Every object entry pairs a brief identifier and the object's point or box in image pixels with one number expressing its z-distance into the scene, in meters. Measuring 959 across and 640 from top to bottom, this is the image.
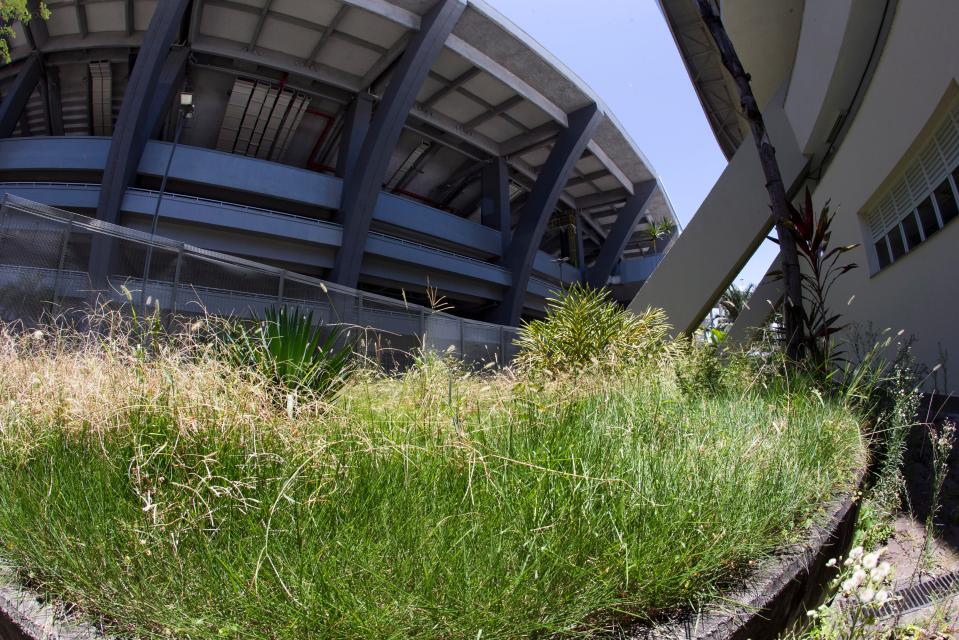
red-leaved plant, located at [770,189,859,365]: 5.18
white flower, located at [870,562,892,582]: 1.29
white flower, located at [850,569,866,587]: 1.31
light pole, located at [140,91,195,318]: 7.52
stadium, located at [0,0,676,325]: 21.62
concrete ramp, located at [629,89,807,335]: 9.99
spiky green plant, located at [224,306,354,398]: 4.65
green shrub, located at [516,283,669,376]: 8.31
